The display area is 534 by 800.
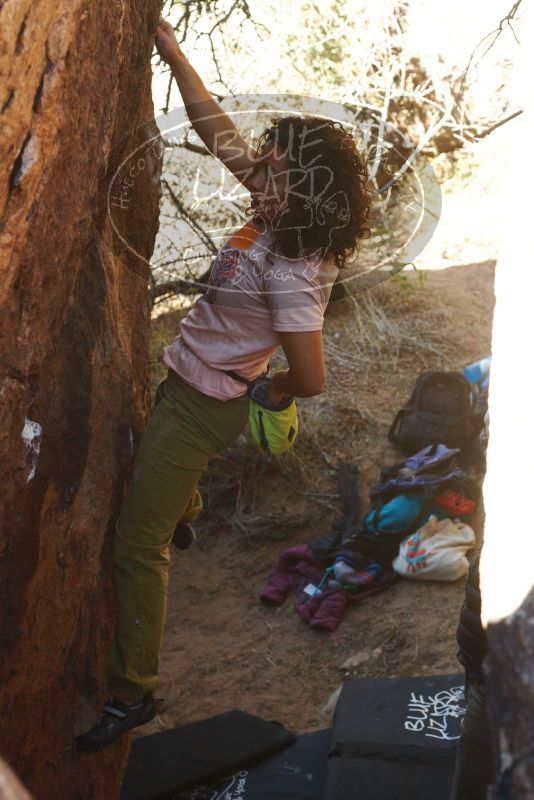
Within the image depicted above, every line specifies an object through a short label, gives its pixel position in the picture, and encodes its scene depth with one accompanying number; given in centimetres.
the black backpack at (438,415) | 507
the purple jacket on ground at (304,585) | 462
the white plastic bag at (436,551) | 443
